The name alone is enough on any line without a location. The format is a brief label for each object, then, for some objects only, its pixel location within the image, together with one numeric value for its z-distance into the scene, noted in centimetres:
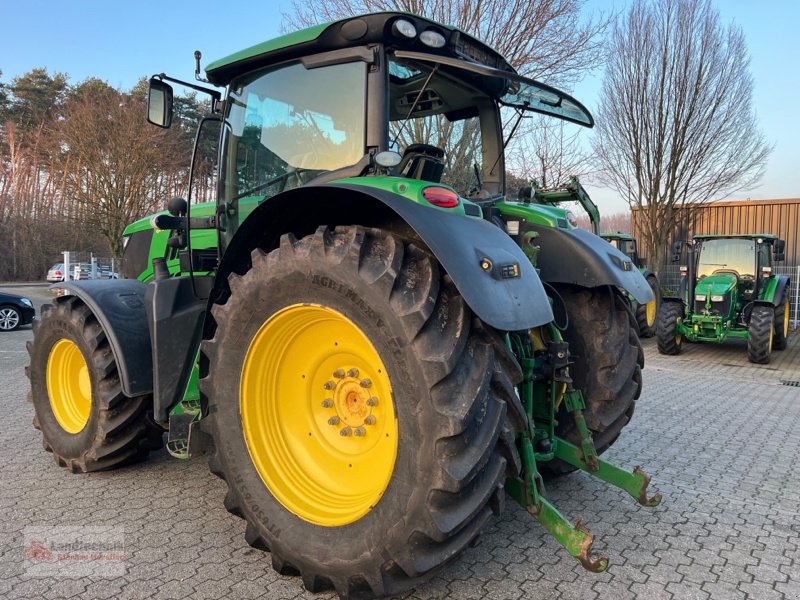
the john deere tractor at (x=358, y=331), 207
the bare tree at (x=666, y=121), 1602
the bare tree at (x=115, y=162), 2269
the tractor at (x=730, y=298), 1028
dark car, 1273
